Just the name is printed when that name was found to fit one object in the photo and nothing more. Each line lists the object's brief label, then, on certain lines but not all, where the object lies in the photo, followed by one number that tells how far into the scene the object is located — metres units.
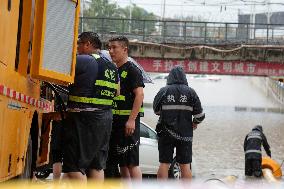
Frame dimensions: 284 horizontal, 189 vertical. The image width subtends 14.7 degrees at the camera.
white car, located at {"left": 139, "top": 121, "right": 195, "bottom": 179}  19.43
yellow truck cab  8.76
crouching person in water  20.27
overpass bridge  64.13
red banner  64.69
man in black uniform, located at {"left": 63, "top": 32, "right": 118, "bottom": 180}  10.29
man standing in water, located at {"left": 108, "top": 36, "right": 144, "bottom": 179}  12.31
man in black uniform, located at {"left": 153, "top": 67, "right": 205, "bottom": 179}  14.78
